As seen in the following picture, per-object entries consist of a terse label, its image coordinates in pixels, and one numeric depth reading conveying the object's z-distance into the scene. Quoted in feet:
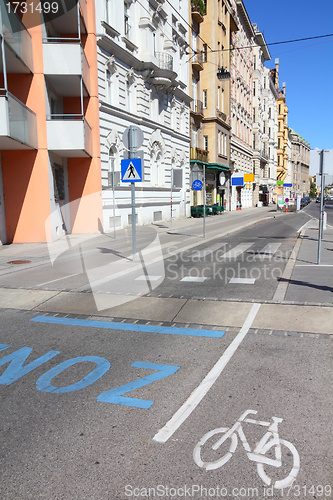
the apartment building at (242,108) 170.30
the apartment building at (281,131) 314.55
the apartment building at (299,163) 431.43
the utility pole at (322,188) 32.19
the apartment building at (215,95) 135.85
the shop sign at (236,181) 164.90
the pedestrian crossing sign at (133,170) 36.32
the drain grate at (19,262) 38.75
